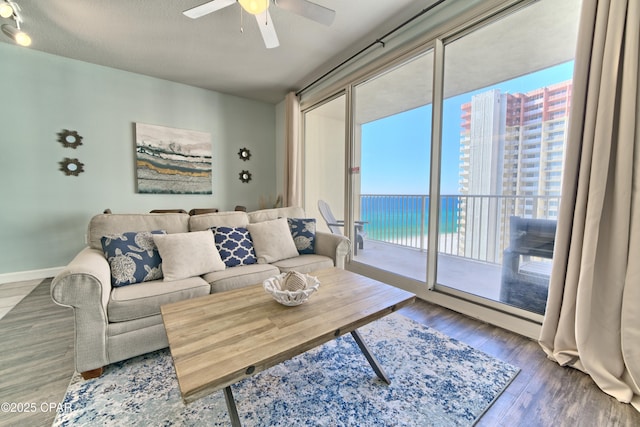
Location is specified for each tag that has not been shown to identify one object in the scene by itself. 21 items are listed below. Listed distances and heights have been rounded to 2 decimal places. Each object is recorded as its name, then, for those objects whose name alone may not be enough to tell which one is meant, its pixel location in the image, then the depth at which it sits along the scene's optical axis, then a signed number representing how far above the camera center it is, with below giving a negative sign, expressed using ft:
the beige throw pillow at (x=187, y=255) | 5.98 -1.62
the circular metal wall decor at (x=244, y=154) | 14.20 +2.06
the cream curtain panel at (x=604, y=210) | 4.09 -0.28
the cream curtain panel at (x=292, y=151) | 12.94 +2.08
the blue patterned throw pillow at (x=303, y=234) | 8.48 -1.47
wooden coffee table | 2.70 -1.92
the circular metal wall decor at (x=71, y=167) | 10.09 +0.87
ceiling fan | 6.10 +4.49
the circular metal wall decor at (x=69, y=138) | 9.99 +1.99
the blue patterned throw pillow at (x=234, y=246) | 7.04 -1.60
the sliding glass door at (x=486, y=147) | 6.47 +1.47
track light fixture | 6.81 +4.80
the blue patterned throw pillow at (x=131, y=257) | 5.57 -1.58
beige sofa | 4.35 -2.13
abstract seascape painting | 11.48 +1.40
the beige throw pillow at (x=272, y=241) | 7.57 -1.56
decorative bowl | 4.04 -1.68
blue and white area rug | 3.68 -3.32
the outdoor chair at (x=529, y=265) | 6.21 -1.93
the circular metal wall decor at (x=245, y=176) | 14.32 +0.81
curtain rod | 7.11 +5.18
